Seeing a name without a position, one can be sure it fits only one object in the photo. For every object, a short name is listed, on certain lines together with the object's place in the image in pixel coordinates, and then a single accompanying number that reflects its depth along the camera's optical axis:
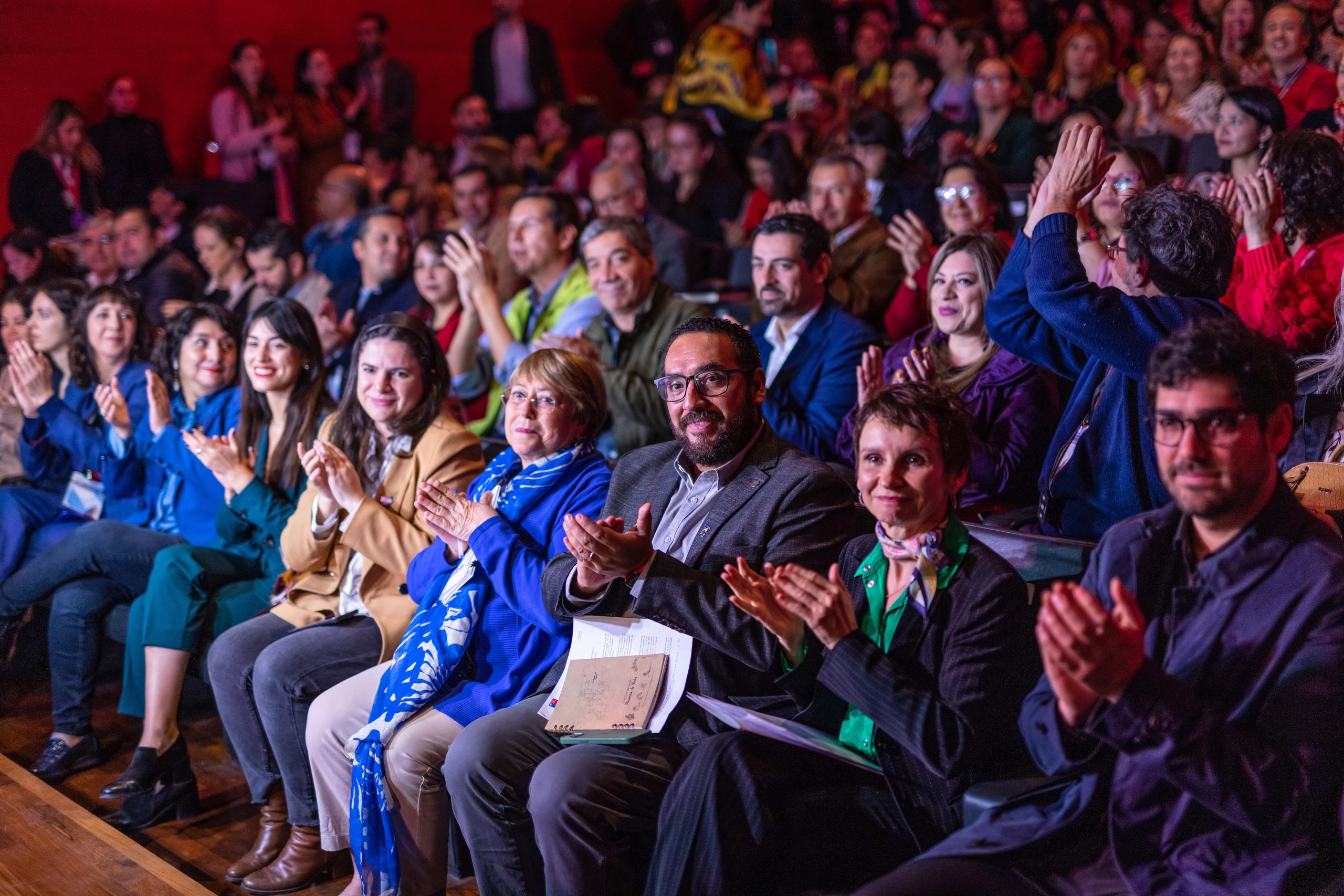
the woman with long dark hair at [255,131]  7.04
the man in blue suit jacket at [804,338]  3.01
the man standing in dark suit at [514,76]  7.66
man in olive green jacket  3.36
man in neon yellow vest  3.85
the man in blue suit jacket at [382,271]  4.63
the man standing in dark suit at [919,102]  5.34
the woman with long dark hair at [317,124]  7.24
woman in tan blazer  2.65
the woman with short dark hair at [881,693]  1.71
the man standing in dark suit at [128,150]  6.71
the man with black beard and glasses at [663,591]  1.96
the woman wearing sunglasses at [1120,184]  3.14
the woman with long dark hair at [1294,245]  2.54
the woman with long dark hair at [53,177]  6.34
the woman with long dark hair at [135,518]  3.28
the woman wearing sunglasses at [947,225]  3.50
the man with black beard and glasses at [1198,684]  1.39
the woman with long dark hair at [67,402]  3.75
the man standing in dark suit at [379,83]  7.60
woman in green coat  2.99
